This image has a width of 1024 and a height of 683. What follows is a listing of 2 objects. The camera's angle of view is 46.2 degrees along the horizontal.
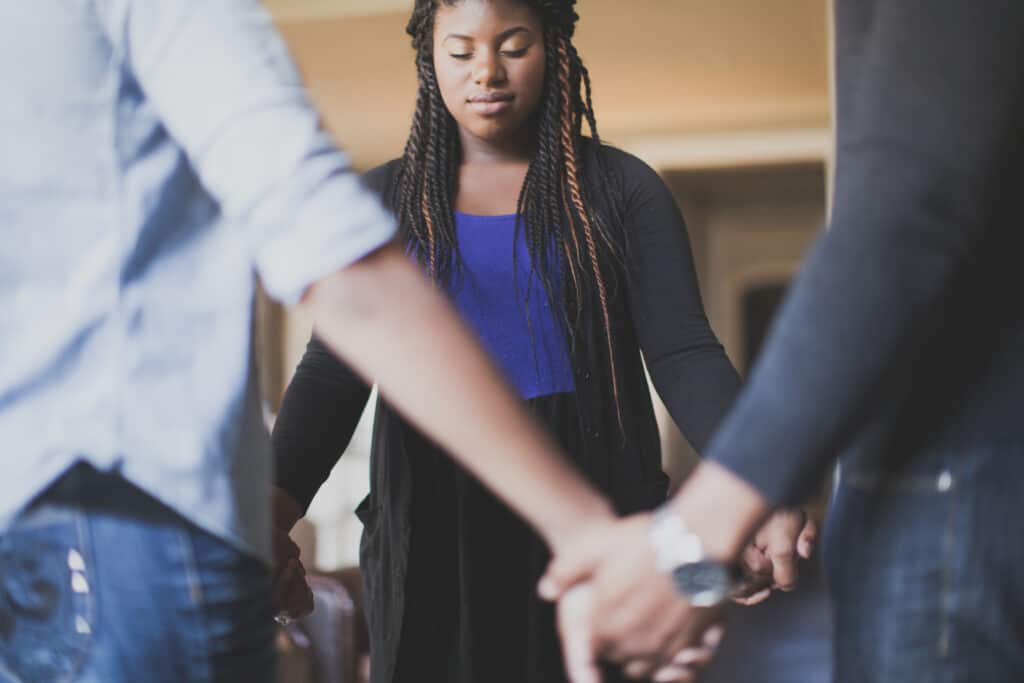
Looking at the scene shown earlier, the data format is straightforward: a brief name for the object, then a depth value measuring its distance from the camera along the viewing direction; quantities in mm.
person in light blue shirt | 727
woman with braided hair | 1441
